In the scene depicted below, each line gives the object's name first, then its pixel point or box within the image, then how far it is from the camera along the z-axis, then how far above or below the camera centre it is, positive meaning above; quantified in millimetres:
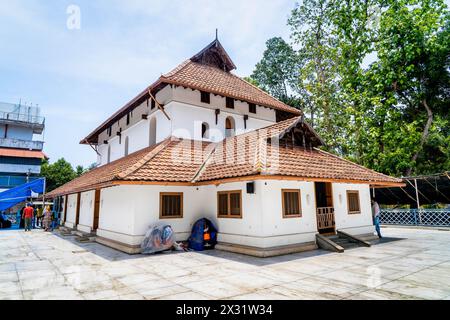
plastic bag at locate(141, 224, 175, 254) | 9852 -1405
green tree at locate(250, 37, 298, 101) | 31953 +15598
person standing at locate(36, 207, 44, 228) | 23119 -1025
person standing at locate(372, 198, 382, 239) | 13273 -786
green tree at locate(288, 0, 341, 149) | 24406 +12263
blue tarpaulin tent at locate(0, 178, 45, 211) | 20894 +770
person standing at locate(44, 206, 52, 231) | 19709 -1201
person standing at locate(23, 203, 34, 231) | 19312 -914
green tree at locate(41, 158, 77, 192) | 45375 +4894
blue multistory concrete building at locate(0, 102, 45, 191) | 36969 +8623
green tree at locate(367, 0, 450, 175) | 20625 +9901
